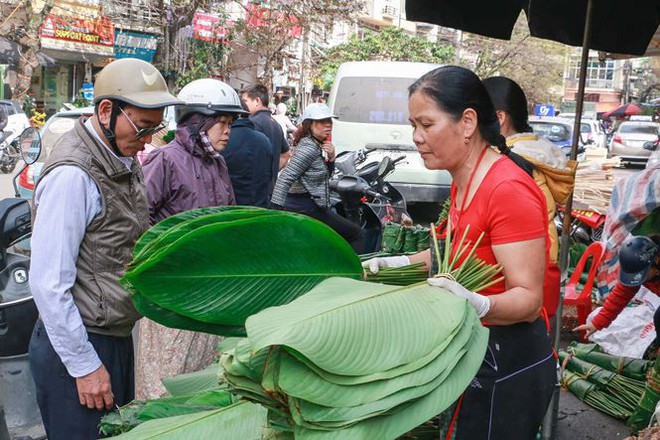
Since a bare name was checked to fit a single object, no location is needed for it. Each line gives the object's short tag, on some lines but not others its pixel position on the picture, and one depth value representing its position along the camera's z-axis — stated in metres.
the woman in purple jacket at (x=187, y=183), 3.66
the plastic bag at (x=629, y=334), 5.31
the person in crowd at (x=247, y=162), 5.49
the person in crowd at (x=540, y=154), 3.05
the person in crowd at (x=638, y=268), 3.61
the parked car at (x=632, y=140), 29.08
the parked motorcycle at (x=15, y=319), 3.95
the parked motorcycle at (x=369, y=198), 7.43
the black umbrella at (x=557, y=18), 4.90
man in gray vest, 2.55
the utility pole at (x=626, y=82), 57.07
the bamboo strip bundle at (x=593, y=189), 8.50
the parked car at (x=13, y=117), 16.02
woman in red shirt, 2.05
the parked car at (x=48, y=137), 8.22
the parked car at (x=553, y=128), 20.83
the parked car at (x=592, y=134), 30.11
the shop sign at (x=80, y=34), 24.58
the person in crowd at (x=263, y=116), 7.64
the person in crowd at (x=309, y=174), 6.16
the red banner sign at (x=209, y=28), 24.19
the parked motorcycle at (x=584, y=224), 8.28
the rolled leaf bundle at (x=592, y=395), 4.75
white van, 11.46
